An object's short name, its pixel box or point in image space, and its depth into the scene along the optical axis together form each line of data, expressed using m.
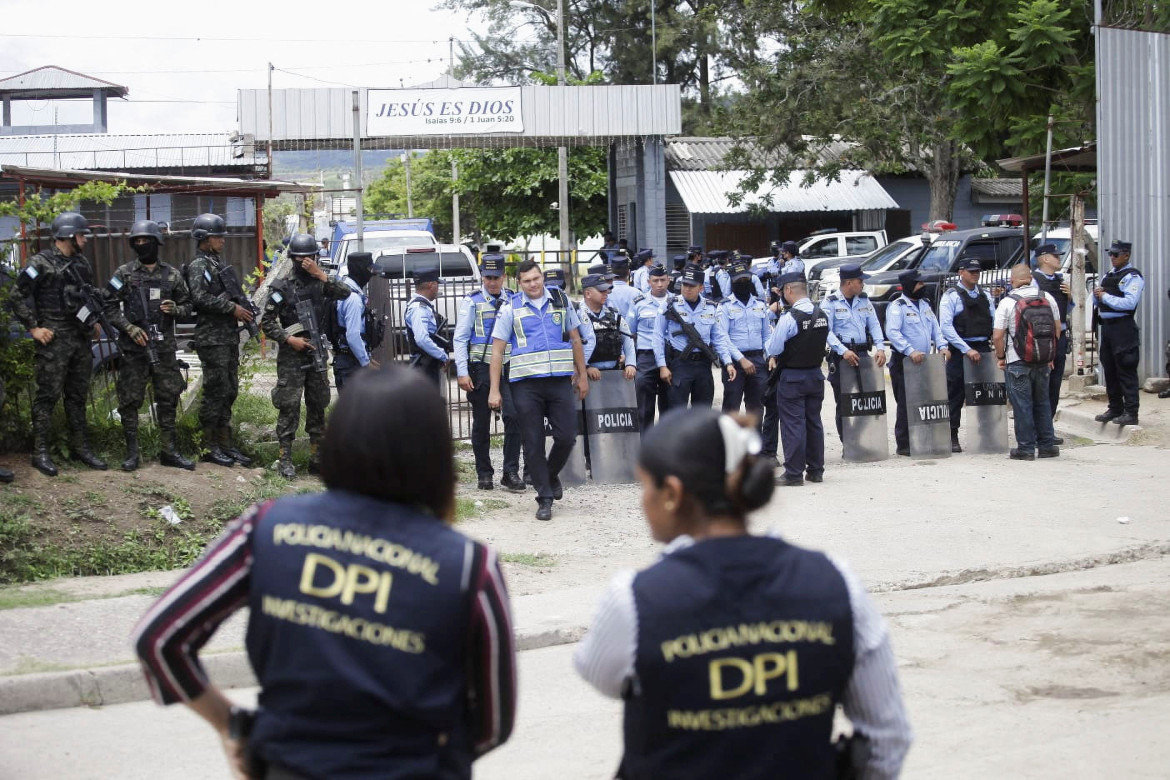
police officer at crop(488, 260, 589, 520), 9.60
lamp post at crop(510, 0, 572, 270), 33.66
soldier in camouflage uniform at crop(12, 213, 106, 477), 8.94
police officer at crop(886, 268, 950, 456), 12.19
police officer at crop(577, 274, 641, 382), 11.41
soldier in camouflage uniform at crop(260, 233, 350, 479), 10.28
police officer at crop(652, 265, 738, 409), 11.72
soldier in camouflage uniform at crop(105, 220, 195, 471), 9.50
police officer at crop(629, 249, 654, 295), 19.12
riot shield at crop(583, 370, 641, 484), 11.38
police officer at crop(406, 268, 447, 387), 11.02
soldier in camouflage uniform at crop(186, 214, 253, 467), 9.94
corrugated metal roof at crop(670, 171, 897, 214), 36.00
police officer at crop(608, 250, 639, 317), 14.48
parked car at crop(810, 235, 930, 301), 22.44
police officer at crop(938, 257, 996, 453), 12.43
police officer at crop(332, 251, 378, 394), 10.70
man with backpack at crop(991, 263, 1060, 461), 11.51
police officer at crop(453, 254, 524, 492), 10.70
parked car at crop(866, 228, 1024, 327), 21.05
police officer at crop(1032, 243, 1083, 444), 12.67
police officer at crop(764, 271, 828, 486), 10.73
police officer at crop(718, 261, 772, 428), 12.10
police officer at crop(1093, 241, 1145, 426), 12.96
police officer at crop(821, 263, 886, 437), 11.79
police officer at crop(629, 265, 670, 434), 11.93
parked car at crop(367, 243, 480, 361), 13.15
